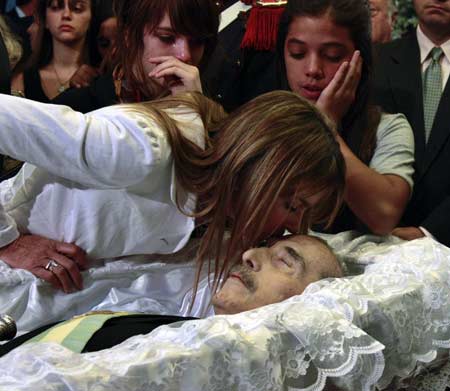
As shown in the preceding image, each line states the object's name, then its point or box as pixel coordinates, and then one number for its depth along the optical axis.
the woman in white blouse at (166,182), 1.63
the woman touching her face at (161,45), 2.07
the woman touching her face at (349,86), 2.28
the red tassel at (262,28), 2.62
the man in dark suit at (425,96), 2.55
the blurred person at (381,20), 3.10
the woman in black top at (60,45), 2.79
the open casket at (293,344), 1.21
